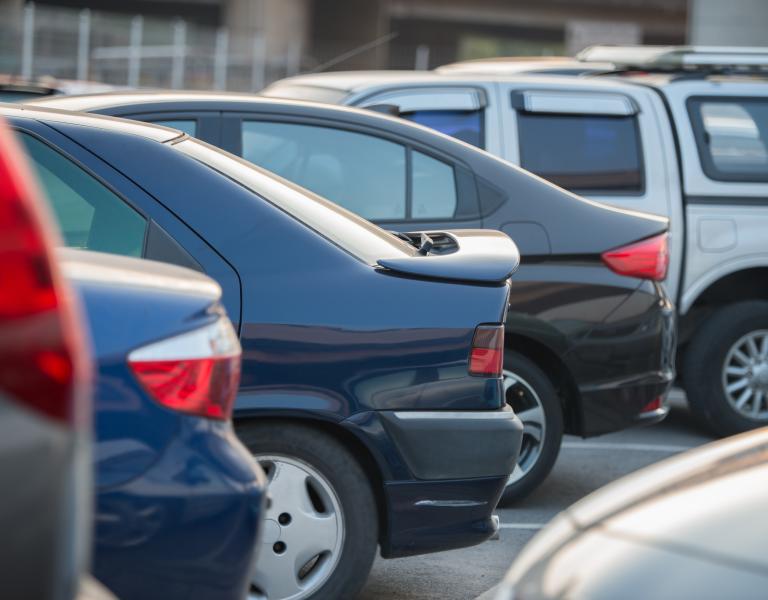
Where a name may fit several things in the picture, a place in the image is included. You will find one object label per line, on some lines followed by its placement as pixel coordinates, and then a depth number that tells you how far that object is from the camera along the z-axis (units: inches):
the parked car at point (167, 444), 236.4
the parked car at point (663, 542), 179.8
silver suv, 588.4
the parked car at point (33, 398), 152.3
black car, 472.7
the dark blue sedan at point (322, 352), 322.7
